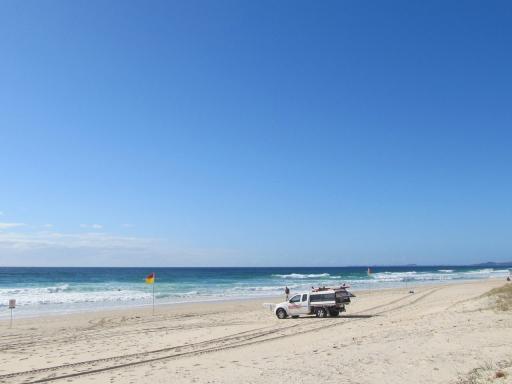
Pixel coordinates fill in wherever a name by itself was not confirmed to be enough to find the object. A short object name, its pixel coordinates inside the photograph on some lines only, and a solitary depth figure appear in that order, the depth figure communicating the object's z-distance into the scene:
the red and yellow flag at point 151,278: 31.12
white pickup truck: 25.27
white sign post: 24.61
